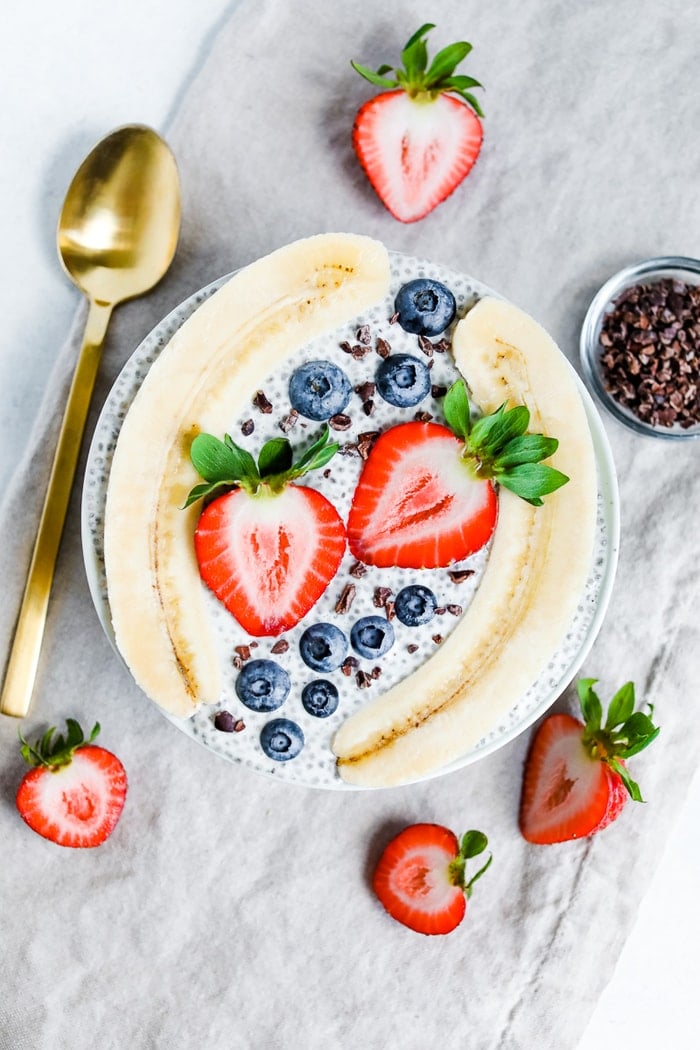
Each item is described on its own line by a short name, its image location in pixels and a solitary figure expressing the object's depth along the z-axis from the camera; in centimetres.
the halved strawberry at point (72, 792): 69
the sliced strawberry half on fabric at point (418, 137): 70
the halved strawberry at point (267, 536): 66
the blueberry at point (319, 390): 66
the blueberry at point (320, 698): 67
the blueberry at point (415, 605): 67
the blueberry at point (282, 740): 67
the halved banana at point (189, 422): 66
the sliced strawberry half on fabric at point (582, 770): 69
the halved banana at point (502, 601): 67
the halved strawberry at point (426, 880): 70
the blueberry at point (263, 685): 67
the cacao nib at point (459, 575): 67
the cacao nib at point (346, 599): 67
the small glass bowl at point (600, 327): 70
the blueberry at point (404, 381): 67
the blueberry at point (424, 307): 67
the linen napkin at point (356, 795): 70
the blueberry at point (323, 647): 67
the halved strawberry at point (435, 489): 66
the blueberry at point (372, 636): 67
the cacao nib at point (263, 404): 67
